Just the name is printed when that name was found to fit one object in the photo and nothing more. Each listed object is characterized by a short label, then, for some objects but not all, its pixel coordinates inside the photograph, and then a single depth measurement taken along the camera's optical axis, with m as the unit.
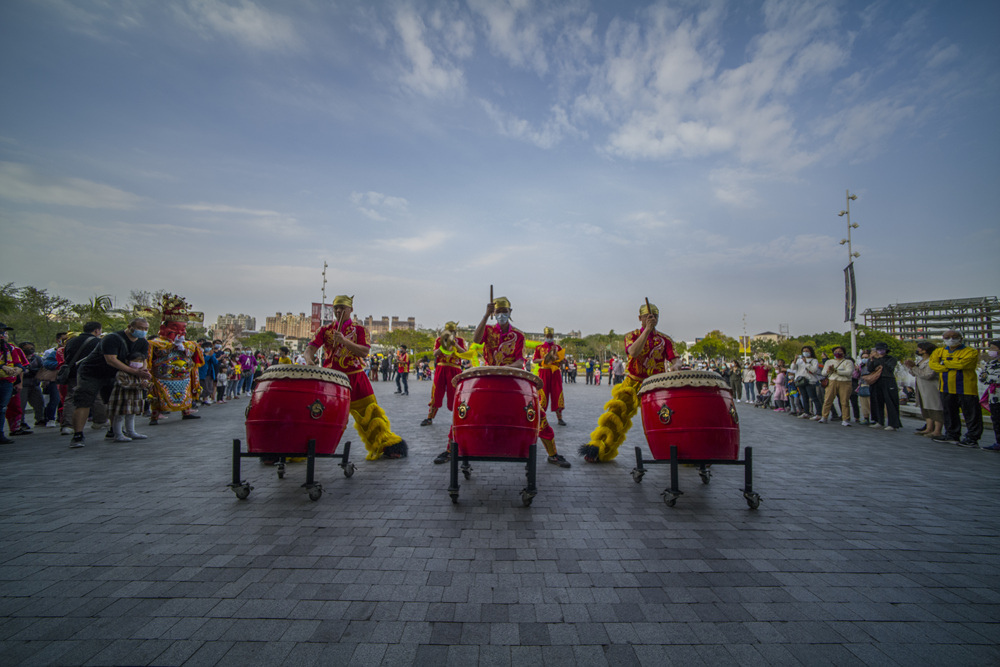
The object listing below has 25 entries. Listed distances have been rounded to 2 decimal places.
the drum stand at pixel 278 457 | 4.18
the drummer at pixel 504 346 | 5.95
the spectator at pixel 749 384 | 17.92
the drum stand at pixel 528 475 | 4.14
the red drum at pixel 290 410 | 4.22
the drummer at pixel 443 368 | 9.52
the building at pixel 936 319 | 90.89
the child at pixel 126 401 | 7.59
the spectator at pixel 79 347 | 8.01
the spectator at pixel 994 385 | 7.75
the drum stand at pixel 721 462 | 4.12
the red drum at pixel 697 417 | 4.21
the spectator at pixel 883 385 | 10.56
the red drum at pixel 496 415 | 4.27
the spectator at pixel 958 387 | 8.27
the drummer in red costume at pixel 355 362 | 5.80
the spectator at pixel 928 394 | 9.31
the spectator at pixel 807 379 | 12.52
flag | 21.20
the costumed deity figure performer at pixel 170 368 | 9.77
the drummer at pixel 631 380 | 5.72
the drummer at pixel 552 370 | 10.19
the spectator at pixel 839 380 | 11.34
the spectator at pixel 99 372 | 7.19
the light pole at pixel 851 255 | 21.28
